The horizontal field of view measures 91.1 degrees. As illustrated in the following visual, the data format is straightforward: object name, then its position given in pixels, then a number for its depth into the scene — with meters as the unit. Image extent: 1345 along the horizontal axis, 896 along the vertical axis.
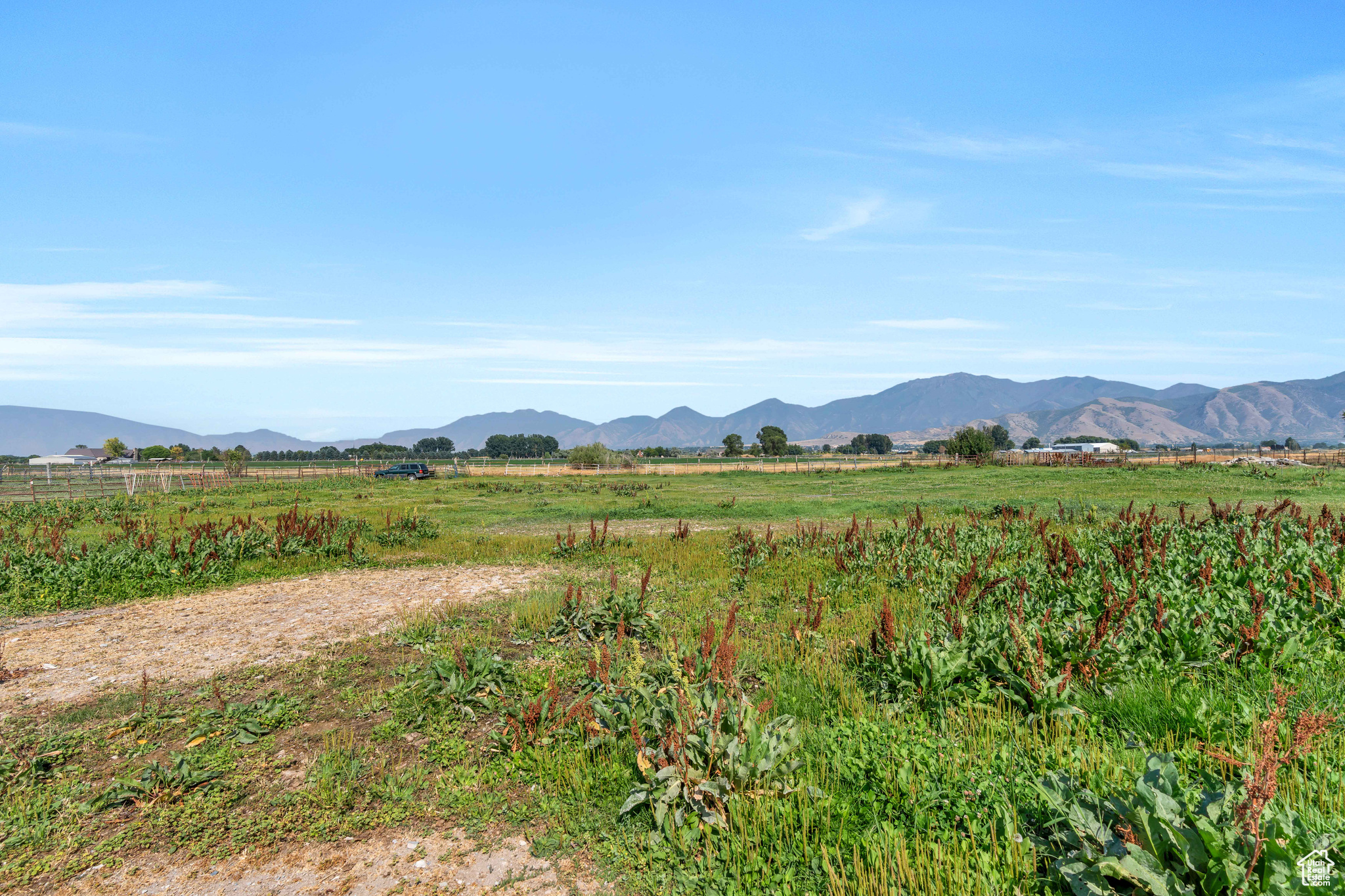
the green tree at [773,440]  135.50
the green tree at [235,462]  54.62
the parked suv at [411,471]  56.50
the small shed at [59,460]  75.06
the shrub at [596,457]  74.44
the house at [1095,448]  174.12
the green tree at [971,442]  68.56
